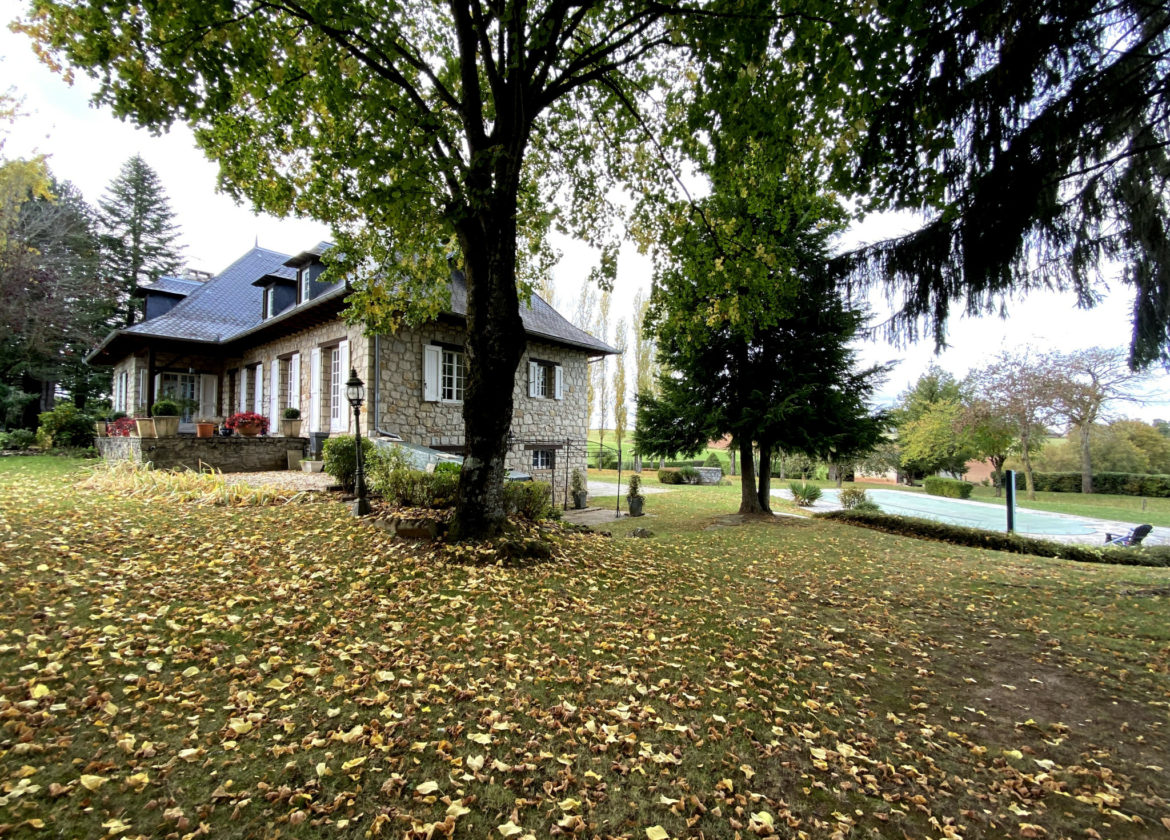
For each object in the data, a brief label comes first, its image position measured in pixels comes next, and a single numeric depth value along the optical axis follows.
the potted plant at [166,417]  10.20
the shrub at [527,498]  6.52
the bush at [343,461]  7.81
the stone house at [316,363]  11.27
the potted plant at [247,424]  11.53
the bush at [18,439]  14.05
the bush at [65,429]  14.75
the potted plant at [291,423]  12.38
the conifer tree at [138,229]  25.62
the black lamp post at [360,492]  6.09
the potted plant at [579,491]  14.48
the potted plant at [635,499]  12.79
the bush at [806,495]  16.03
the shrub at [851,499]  14.15
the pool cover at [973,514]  13.36
